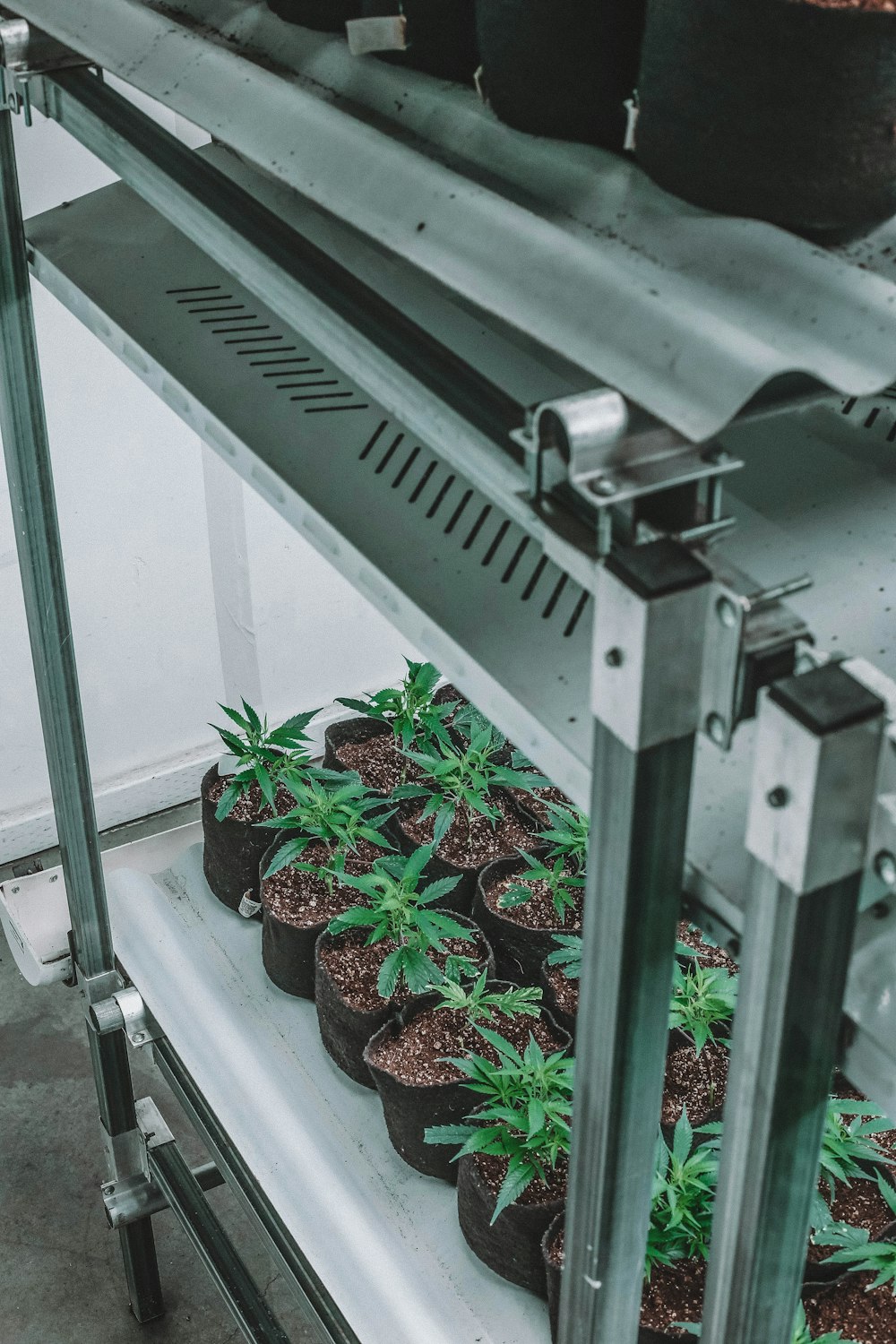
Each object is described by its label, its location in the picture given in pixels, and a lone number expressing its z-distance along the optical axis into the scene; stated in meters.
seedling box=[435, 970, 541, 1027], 1.47
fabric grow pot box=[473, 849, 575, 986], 1.61
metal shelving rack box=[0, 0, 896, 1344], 0.59
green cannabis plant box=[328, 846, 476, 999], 1.52
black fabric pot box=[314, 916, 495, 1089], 1.50
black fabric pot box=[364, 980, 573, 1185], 1.38
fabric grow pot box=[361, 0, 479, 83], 0.93
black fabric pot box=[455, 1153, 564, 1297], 1.26
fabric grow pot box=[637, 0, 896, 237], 0.65
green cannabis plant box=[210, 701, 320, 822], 1.80
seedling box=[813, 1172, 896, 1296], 1.17
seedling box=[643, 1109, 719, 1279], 1.24
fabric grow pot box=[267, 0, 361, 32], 1.04
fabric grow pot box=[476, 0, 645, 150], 0.77
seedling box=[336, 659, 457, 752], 1.91
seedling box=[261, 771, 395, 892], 1.70
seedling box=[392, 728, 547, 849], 1.77
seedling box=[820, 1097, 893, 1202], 1.28
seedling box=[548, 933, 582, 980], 1.50
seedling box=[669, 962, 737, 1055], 1.43
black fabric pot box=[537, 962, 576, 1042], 1.51
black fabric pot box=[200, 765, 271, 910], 1.75
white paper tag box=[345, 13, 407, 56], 0.95
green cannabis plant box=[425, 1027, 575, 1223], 1.31
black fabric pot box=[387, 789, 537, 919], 1.72
